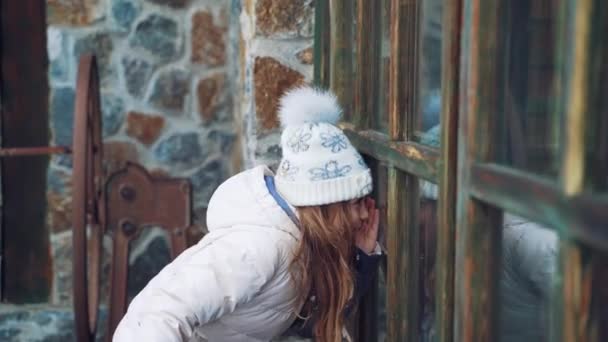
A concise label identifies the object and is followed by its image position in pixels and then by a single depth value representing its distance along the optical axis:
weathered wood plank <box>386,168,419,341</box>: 3.64
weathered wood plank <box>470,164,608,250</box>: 2.58
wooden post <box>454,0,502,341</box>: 3.00
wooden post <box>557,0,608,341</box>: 2.59
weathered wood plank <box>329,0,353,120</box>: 4.42
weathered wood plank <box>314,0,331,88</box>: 4.75
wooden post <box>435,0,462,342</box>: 3.17
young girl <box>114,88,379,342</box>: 3.68
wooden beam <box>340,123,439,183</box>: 3.40
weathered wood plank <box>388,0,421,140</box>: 3.59
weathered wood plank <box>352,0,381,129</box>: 4.05
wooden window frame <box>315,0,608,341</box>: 2.61
